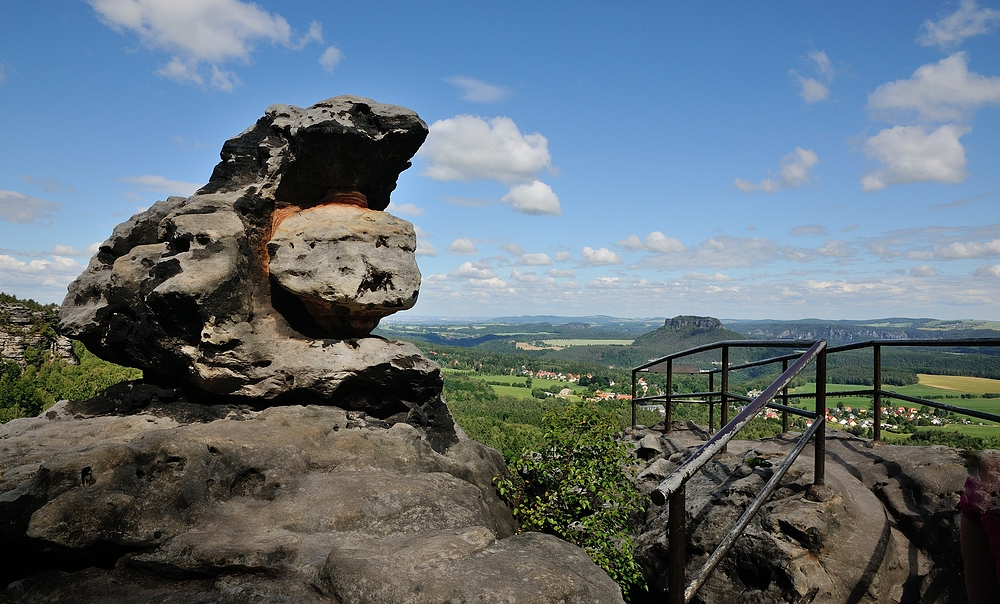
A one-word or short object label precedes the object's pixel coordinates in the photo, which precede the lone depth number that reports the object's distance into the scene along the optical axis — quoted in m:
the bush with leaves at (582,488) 6.44
